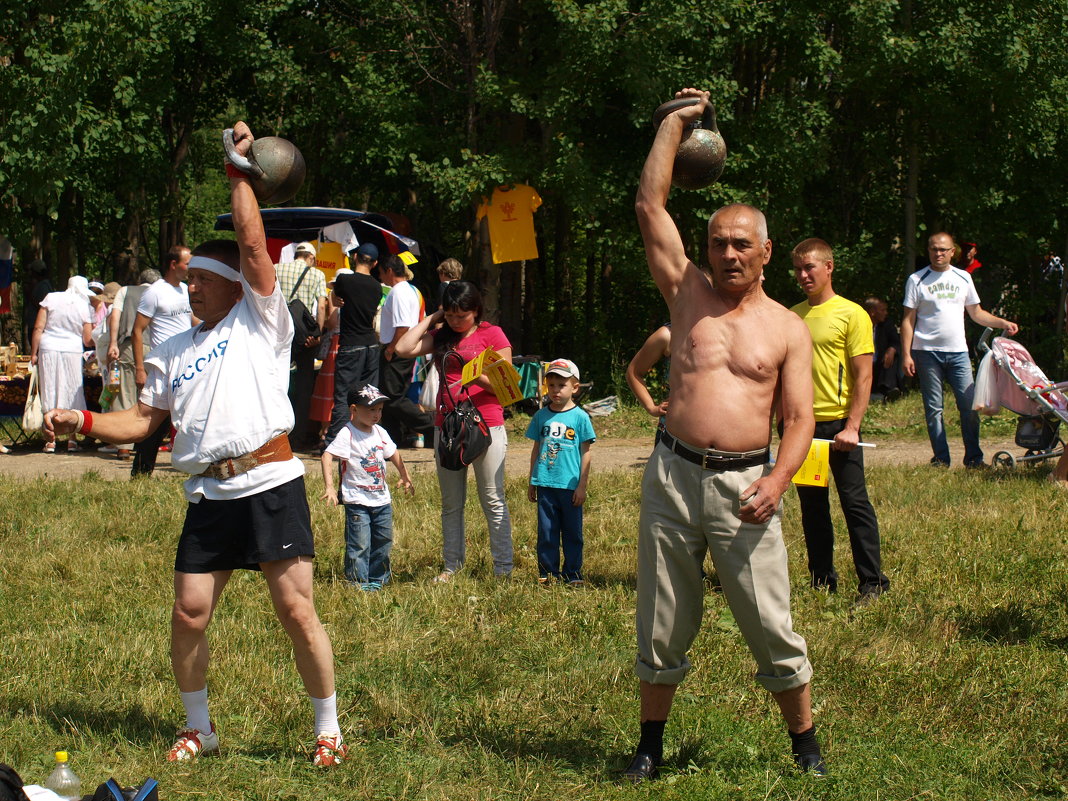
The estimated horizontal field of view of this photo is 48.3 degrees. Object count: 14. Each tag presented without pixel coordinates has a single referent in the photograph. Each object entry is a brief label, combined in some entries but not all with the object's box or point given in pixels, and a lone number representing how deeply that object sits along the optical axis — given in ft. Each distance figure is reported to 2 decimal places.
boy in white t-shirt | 24.44
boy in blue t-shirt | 24.35
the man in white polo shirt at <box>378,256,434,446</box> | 39.40
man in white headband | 14.87
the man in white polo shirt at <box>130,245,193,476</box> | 36.11
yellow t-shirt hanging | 52.80
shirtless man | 14.29
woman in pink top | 24.25
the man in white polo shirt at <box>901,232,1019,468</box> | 35.88
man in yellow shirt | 22.33
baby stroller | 34.42
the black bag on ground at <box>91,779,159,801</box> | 11.56
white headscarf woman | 43.16
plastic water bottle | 13.61
